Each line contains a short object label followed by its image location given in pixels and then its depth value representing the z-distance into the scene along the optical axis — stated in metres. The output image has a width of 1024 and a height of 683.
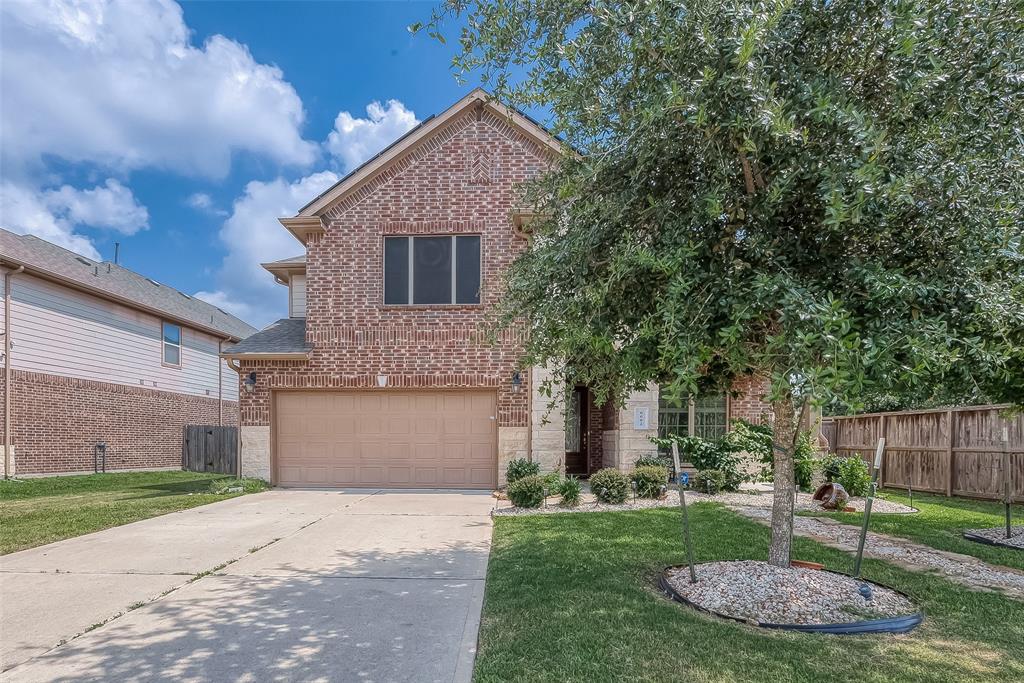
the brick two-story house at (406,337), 11.41
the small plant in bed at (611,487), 9.23
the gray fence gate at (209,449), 17.22
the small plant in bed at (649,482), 9.57
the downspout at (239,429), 11.53
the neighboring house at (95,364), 13.50
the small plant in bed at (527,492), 8.77
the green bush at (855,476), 10.18
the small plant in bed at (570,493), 8.98
